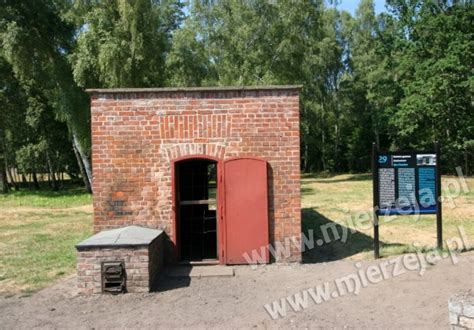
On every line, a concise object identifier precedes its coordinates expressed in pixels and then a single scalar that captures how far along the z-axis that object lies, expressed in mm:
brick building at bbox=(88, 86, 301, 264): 8453
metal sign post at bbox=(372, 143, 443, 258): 8812
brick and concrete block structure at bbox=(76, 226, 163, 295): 6926
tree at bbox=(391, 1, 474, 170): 29578
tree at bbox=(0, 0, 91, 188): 23516
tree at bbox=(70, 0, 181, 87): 22875
